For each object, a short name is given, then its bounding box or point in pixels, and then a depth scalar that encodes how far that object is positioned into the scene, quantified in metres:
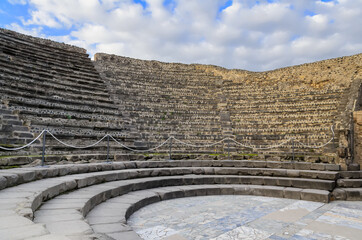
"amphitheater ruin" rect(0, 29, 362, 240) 5.02
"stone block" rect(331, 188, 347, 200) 6.55
